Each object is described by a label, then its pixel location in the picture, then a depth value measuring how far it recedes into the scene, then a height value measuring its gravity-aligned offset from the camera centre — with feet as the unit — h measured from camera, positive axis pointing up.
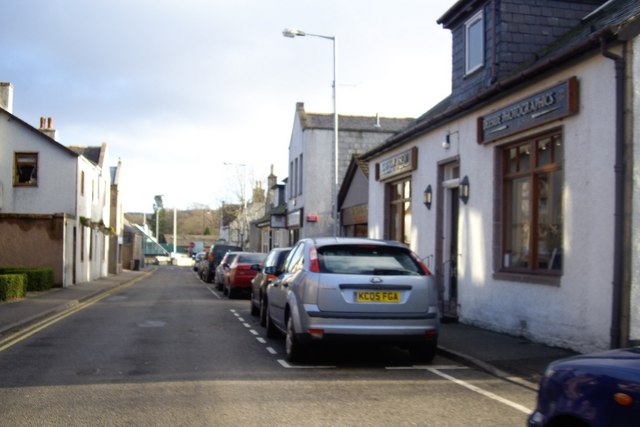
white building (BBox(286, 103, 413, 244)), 107.04 +11.75
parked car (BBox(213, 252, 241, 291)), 78.03 -4.64
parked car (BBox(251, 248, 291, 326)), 37.24 -3.25
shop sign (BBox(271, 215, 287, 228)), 125.18 +2.20
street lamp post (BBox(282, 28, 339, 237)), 72.08 +17.30
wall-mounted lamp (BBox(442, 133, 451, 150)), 45.55 +6.40
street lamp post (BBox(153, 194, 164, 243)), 424.95 +18.83
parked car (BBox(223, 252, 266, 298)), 70.33 -4.45
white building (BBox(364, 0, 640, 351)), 27.61 +3.27
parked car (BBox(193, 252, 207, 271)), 165.58 -7.81
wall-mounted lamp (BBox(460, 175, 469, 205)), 42.19 +2.88
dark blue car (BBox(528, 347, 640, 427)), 10.53 -2.69
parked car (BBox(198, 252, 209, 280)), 116.54 -6.60
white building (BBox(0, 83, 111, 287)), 85.20 +4.22
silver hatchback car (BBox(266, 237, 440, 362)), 27.14 -2.71
